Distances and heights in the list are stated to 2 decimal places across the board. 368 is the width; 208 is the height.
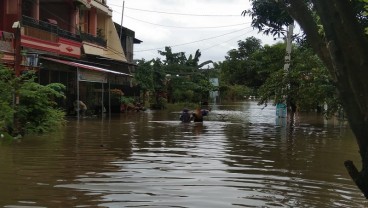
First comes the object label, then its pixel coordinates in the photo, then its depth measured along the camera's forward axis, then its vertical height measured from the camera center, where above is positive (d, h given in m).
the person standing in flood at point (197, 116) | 23.95 -0.68
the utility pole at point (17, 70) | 13.87 +0.95
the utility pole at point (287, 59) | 24.14 +2.23
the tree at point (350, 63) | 2.94 +0.25
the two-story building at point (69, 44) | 22.48 +3.18
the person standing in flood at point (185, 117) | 23.94 -0.74
